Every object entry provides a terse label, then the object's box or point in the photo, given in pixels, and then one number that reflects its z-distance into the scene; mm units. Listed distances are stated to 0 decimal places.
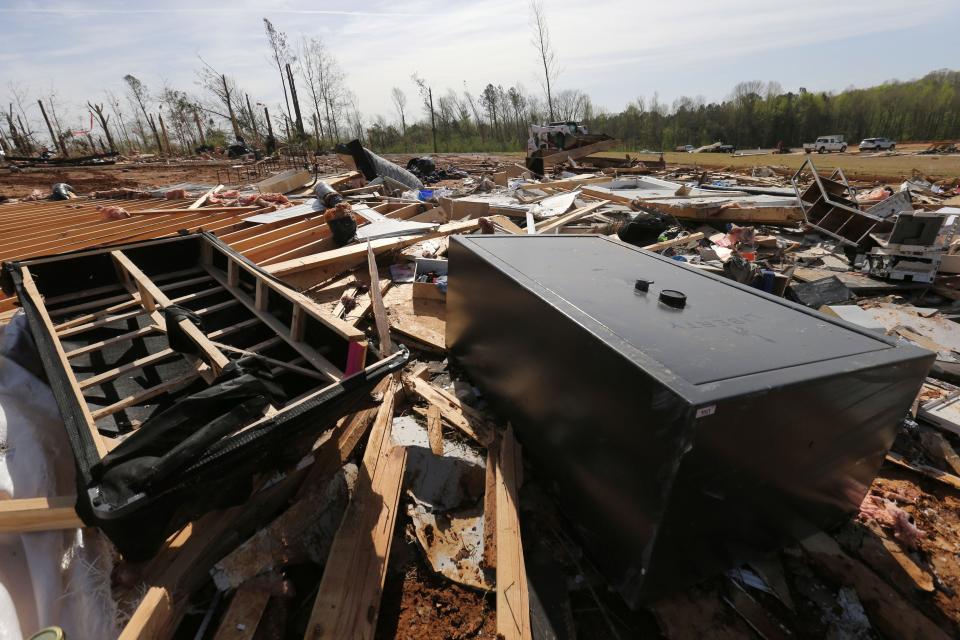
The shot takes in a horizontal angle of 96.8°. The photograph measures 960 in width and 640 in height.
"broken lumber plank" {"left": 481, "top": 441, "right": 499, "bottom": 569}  2202
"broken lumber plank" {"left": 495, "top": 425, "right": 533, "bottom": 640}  1817
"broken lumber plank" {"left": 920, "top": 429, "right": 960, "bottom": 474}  2856
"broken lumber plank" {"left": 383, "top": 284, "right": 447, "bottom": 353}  4242
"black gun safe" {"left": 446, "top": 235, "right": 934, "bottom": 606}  1502
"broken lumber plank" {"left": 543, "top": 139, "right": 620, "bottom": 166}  17172
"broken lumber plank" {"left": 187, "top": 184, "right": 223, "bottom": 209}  7695
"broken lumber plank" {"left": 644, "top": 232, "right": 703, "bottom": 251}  6480
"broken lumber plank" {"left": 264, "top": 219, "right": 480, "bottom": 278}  5234
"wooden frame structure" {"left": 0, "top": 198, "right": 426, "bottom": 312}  5227
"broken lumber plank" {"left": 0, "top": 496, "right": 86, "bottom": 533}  1815
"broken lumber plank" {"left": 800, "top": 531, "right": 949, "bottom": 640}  1920
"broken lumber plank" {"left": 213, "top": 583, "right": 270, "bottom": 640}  1762
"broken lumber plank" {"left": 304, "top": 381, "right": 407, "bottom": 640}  1815
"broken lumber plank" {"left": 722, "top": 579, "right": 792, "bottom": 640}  1890
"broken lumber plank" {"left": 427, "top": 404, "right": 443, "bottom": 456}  2861
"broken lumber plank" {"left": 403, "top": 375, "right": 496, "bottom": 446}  2920
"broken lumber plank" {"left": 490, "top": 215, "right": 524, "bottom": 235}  7086
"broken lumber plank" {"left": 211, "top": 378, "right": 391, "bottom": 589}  1927
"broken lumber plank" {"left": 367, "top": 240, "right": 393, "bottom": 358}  3902
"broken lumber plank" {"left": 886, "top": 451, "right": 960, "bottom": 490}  2692
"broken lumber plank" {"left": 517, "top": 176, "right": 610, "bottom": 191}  11188
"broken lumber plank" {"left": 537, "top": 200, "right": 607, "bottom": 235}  7438
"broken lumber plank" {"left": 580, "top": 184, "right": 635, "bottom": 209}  9141
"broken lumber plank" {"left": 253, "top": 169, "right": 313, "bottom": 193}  10758
